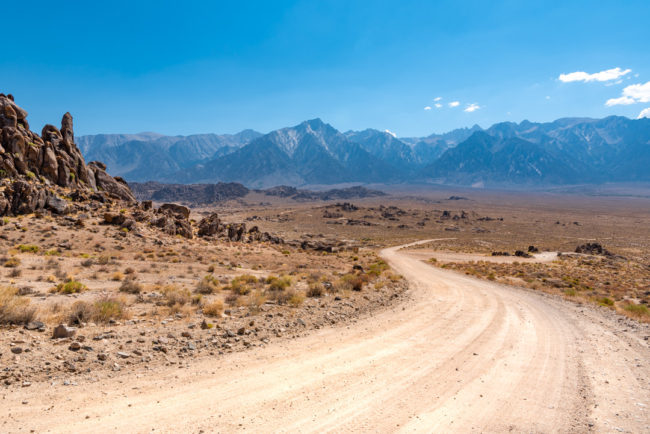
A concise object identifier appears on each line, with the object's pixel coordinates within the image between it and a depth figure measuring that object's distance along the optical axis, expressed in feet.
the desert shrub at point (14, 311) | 26.63
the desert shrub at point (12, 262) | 53.67
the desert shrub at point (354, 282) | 55.88
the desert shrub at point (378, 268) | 77.85
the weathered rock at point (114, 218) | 98.12
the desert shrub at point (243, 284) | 48.29
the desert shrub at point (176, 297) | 38.71
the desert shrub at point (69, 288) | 41.16
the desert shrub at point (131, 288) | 44.62
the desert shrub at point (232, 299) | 41.04
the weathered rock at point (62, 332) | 25.38
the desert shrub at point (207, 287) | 47.67
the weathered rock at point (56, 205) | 95.50
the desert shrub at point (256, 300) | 39.82
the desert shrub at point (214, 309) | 35.42
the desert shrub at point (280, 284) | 50.74
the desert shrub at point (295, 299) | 42.59
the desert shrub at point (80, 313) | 28.86
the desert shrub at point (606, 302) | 56.70
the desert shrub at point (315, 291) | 49.60
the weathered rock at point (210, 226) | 124.88
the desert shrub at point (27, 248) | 67.82
